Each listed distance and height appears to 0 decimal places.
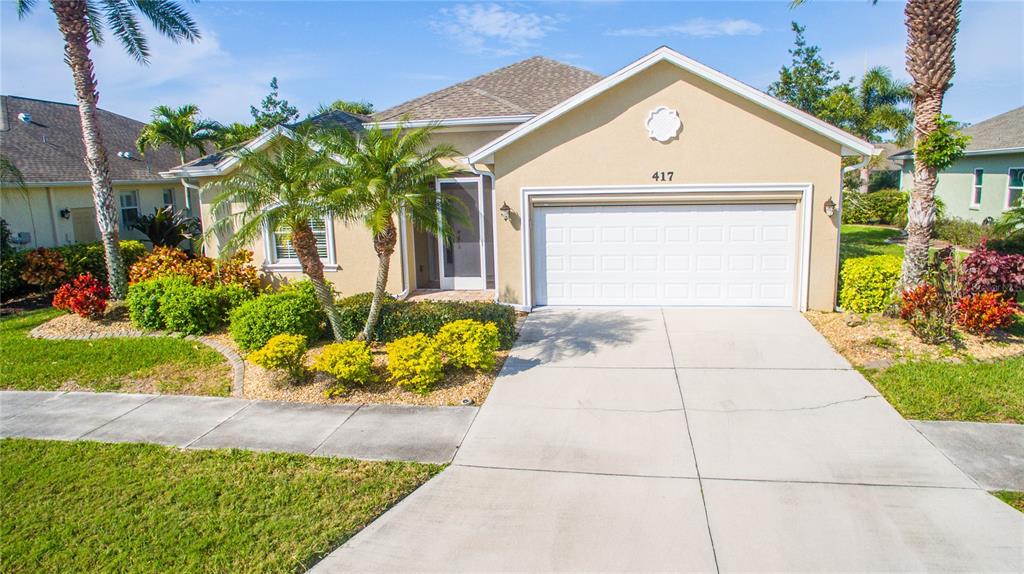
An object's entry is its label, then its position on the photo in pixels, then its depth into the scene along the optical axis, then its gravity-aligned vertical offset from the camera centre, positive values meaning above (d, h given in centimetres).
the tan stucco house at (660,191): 1196 +18
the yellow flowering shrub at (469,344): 920 -195
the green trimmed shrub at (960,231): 2161 -138
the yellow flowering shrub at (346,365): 882 -209
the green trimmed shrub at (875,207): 2852 -60
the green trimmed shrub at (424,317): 1069 -182
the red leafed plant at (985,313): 976 -184
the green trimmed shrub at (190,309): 1187 -171
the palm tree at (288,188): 952 +35
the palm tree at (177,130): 2367 +315
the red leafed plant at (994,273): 1045 -134
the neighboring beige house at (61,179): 1809 +118
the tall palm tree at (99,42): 1312 +358
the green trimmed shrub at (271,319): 1062 -175
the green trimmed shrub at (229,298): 1233 -159
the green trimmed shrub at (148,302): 1227 -160
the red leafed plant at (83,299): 1275 -158
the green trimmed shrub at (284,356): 907 -200
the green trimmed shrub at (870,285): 1170 -163
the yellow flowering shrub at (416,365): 873 -210
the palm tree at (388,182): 923 +39
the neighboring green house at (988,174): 2152 +61
